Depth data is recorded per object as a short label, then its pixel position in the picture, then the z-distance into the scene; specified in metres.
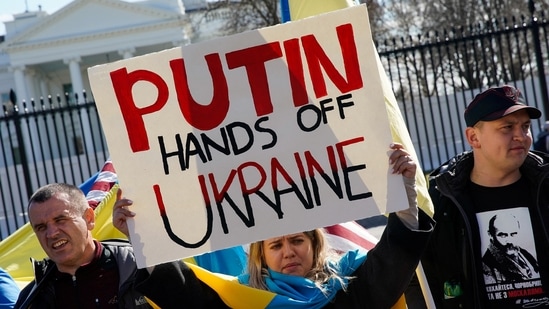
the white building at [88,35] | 50.00
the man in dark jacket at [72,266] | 3.91
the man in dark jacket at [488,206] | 3.75
